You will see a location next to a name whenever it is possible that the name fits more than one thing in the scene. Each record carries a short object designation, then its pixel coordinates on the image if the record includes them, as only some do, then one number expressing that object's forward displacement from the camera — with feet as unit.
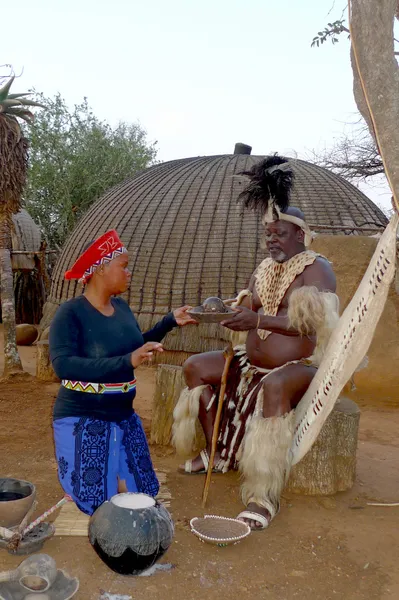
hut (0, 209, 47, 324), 46.70
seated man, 11.24
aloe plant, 23.59
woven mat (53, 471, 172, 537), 10.21
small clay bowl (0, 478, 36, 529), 9.36
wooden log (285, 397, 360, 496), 12.53
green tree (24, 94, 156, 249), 53.52
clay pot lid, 7.65
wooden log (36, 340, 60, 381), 24.44
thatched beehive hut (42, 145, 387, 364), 26.76
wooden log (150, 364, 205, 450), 14.99
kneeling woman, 10.16
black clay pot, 8.27
